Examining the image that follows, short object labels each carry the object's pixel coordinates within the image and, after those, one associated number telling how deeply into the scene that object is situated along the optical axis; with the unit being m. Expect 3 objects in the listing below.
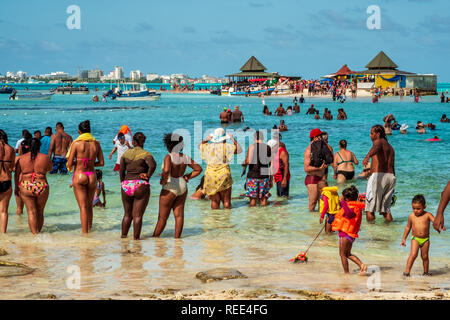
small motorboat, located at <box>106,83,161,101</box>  96.38
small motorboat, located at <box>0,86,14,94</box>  122.69
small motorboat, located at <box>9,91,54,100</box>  98.62
